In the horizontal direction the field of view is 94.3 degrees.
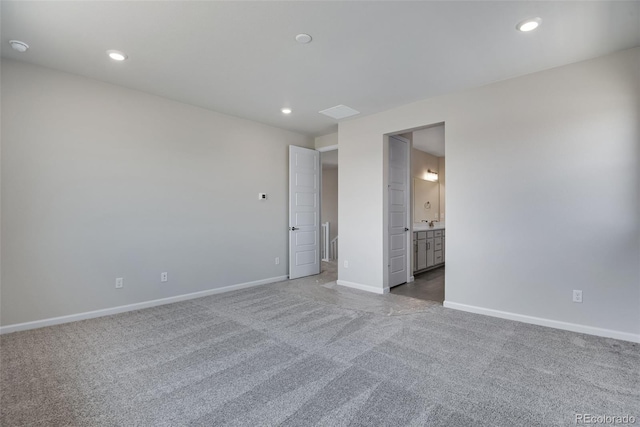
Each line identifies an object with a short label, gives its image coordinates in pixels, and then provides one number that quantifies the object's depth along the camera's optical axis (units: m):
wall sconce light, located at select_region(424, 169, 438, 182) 7.16
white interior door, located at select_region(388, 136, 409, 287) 4.68
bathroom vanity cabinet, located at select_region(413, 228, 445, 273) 5.55
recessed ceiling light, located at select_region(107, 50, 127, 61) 2.78
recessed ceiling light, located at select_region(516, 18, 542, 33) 2.30
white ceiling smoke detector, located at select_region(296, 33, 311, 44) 2.51
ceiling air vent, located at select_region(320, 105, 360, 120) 4.23
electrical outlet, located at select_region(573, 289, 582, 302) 2.90
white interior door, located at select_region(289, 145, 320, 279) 5.37
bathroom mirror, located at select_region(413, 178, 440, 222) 6.68
